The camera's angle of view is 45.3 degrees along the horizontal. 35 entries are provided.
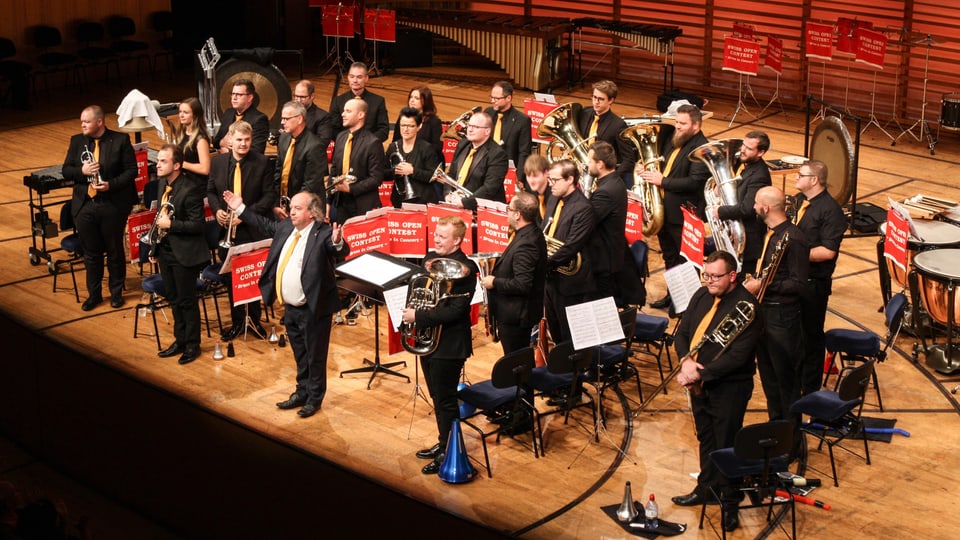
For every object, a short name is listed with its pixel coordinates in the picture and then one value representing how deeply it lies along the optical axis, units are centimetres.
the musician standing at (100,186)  924
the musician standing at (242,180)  855
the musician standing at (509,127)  1003
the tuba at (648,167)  930
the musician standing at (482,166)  895
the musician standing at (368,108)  1027
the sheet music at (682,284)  727
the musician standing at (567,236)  769
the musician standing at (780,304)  702
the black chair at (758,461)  600
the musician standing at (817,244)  743
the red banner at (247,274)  816
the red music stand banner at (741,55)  1512
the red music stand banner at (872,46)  1440
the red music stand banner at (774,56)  1512
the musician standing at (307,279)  743
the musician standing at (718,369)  635
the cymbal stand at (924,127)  1406
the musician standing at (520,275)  714
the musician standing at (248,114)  945
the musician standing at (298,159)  905
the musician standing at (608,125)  986
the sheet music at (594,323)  696
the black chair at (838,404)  675
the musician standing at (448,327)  672
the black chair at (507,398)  675
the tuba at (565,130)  980
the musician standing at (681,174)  898
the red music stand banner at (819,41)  1494
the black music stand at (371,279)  707
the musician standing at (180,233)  827
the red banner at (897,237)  859
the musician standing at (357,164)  921
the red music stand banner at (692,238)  822
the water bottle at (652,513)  636
